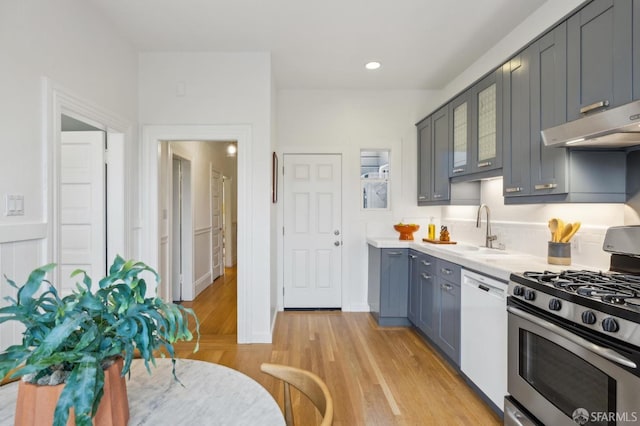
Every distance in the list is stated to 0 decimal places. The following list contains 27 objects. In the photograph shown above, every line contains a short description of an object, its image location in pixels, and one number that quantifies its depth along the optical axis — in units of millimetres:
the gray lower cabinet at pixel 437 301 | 2607
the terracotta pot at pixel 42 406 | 714
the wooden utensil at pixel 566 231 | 2125
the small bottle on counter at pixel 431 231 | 3881
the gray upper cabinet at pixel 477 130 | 2619
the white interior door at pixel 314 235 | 4234
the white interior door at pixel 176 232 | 4641
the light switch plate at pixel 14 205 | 1796
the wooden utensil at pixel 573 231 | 2105
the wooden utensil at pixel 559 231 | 2176
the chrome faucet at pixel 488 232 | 3061
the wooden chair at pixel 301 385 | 955
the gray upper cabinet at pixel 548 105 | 1985
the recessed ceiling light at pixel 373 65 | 3453
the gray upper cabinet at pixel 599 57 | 1602
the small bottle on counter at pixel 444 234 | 3643
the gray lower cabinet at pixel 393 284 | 3662
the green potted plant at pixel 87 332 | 667
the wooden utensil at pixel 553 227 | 2246
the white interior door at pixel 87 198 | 2834
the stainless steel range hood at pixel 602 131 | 1447
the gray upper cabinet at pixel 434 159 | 3488
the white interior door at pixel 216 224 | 5930
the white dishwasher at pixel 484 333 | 2014
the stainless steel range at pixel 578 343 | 1244
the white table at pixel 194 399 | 880
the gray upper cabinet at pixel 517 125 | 2271
